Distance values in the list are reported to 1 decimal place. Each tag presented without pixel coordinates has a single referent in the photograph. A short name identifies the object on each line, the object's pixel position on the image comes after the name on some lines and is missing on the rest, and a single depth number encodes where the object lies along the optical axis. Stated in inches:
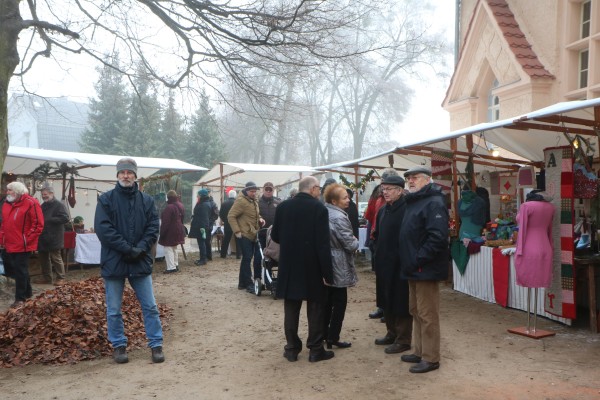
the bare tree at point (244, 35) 309.0
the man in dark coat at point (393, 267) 206.8
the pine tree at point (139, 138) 1211.9
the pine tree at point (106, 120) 1261.1
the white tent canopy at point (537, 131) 219.1
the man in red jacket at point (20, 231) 300.7
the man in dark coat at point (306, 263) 197.8
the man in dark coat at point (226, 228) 511.7
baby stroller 324.2
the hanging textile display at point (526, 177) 359.6
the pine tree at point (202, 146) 1143.6
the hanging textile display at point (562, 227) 235.5
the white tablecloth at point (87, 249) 449.7
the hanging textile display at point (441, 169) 360.8
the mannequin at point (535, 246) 227.6
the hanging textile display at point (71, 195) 490.0
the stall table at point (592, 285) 236.2
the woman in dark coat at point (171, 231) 450.9
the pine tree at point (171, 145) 1208.7
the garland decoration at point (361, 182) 511.2
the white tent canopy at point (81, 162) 455.5
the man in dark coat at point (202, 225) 504.1
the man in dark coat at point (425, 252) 178.5
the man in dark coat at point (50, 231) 375.6
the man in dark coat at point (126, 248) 196.9
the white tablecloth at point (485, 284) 276.5
